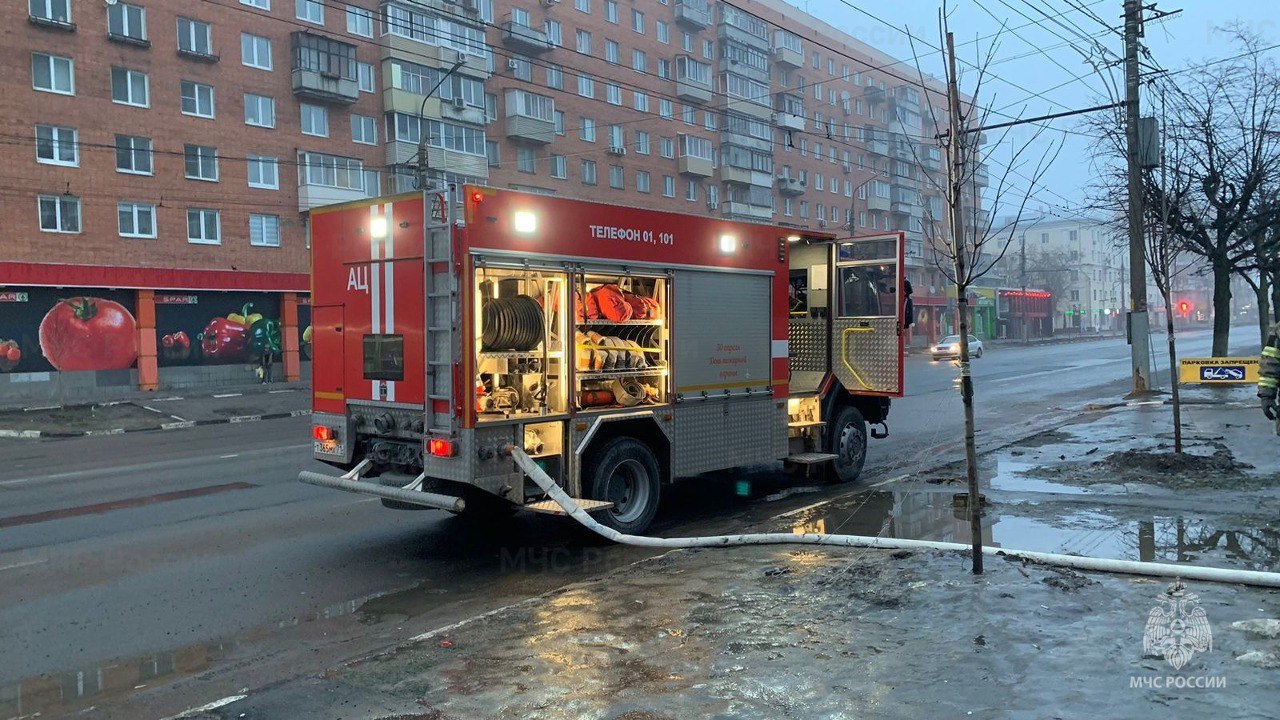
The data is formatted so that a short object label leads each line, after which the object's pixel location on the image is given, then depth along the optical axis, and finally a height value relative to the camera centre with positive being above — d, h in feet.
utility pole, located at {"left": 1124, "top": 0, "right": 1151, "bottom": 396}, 58.13 +6.05
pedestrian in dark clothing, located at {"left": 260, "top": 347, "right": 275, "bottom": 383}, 118.93 -3.00
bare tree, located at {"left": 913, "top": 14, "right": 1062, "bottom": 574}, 19.90 +2.38
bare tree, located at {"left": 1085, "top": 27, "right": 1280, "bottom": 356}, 74.54 +12.76
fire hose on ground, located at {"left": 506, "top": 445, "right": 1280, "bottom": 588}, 19.48 -5.33
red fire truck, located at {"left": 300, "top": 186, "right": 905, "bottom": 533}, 23.68 -0.38
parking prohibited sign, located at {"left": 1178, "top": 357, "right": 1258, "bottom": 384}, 72.69 -3.85
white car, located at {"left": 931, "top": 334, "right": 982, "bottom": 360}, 144.00 -3.55
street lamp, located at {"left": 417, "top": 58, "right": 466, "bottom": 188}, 80.78 +15.62
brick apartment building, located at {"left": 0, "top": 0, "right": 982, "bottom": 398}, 100.89 +27.26
